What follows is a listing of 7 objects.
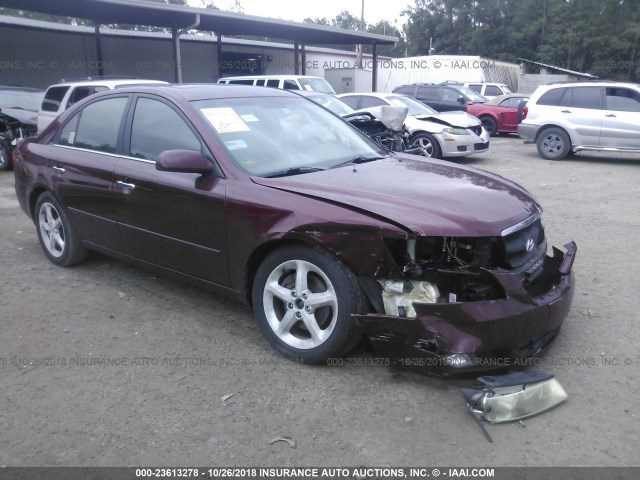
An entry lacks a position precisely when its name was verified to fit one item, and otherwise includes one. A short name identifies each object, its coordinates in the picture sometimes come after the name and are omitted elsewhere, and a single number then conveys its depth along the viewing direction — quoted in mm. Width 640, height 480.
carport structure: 16188
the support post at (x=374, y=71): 24408
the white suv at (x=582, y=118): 11516
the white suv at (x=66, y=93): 9992
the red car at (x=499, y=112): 17531
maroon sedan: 3121
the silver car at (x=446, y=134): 11555
